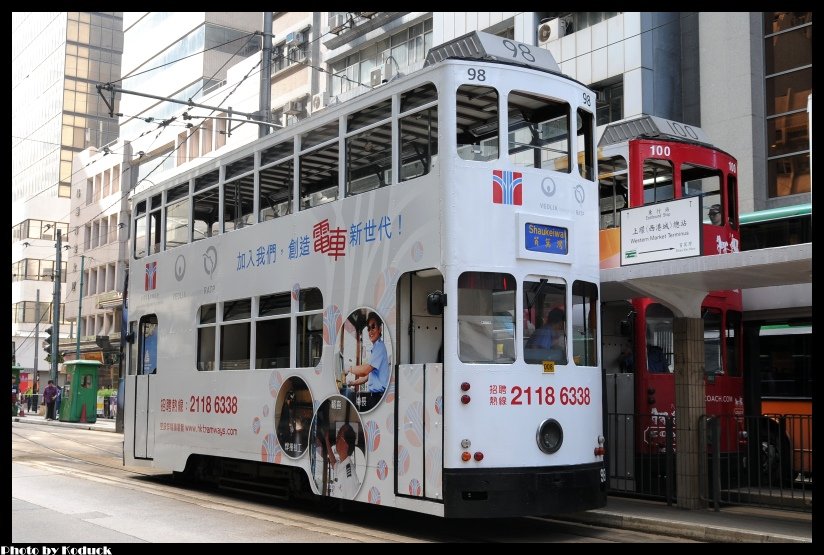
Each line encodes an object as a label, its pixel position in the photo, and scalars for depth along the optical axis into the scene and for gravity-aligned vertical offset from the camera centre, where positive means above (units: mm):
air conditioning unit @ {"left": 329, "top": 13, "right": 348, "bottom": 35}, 36031 +12896
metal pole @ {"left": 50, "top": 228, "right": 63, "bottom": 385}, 42812 +3038
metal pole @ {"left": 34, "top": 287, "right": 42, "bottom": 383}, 58903 +5034
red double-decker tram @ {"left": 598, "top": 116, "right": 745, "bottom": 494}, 12977 +920
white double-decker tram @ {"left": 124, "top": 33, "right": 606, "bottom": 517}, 9703 +932
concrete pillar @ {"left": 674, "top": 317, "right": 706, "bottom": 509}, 11984 -187
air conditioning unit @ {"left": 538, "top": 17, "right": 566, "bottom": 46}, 28938 +10079
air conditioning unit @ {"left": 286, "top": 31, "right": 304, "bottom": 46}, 39034 +13249
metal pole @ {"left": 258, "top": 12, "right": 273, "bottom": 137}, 19031 +5644
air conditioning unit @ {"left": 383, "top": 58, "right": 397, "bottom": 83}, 33319 +10358
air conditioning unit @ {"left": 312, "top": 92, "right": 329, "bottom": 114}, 36719 +10290
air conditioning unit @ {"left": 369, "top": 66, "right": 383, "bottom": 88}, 33222 +10066
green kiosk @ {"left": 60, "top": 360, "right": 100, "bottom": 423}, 37688 -200
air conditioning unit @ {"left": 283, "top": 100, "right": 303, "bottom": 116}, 39062 +10744
